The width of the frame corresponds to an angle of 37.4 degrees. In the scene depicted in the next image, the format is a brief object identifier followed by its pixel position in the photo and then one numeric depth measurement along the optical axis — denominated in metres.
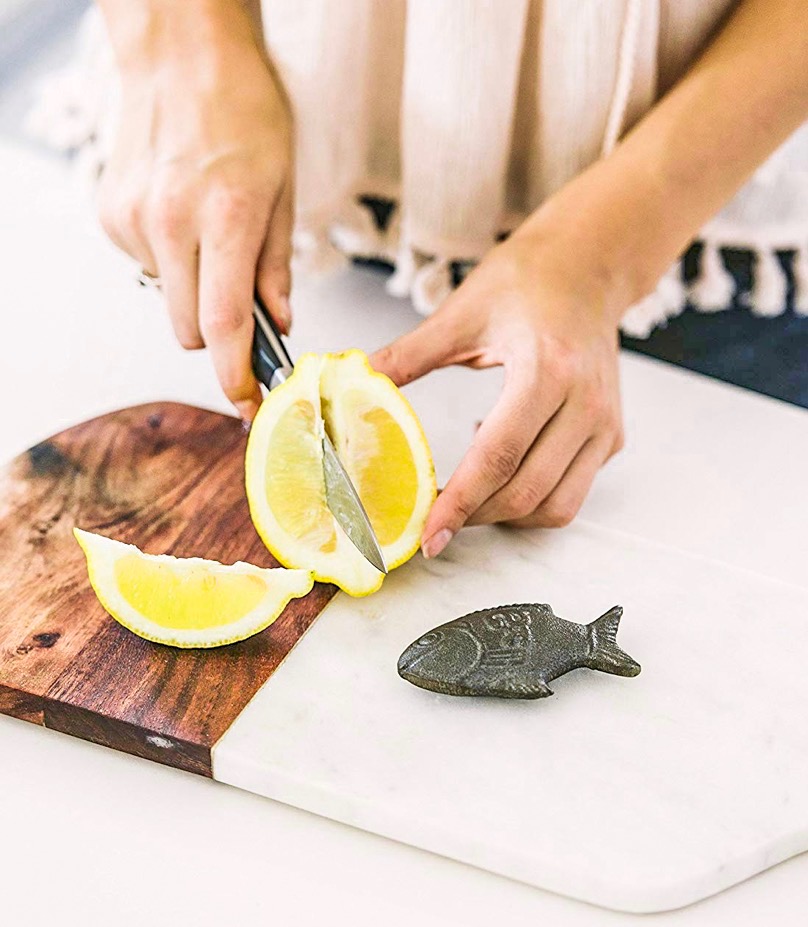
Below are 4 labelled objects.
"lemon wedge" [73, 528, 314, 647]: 0.86
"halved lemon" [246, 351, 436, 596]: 0.92
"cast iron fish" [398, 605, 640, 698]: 0.82
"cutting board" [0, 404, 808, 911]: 0.75
